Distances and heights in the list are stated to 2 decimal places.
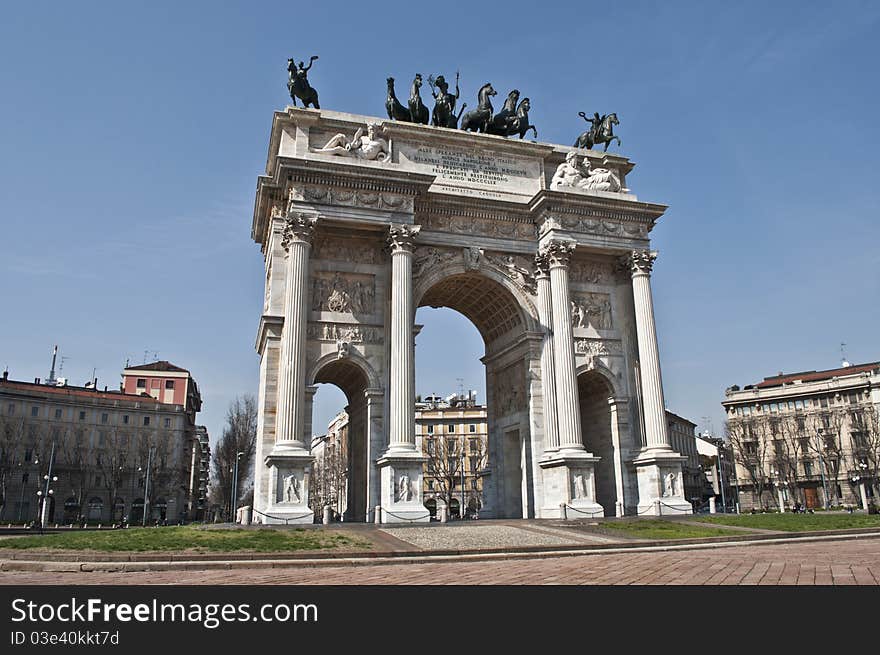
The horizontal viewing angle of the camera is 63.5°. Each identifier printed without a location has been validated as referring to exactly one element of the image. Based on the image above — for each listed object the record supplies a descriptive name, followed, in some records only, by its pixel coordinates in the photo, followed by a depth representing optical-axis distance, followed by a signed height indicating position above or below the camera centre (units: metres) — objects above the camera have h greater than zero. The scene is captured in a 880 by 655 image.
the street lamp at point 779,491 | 67.57 -0.20
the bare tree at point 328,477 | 67.70 +2.37
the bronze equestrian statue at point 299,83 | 33.62 +19.19
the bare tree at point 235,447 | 61.02 +4.57
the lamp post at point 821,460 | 69.21 +2.61
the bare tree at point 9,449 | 65.69 +5.31
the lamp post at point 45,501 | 53.78 +0.22
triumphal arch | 29.61 +8.80
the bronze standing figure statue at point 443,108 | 36.59 +19.46
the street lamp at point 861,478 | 64.89 +0.84
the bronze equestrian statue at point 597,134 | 38.59 +18.99
